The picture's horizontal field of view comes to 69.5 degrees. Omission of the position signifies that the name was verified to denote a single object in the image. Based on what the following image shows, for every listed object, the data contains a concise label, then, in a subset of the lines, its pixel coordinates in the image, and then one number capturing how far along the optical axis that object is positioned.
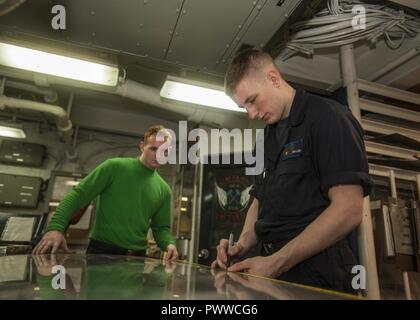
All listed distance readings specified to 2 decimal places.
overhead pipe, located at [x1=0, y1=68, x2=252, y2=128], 3.07
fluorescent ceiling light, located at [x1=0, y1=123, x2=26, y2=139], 3.65
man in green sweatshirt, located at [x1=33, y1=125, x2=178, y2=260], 1.94
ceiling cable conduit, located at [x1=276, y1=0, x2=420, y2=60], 1.94
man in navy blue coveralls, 0.90
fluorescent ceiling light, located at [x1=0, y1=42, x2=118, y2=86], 2.15
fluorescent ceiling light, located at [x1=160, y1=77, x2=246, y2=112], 2.50
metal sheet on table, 0.51
